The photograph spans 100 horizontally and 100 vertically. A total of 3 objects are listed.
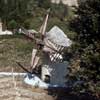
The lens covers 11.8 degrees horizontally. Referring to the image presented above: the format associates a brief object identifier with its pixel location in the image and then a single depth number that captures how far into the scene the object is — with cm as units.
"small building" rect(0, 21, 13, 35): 7970
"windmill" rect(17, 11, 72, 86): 3942
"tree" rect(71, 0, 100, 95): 3294
